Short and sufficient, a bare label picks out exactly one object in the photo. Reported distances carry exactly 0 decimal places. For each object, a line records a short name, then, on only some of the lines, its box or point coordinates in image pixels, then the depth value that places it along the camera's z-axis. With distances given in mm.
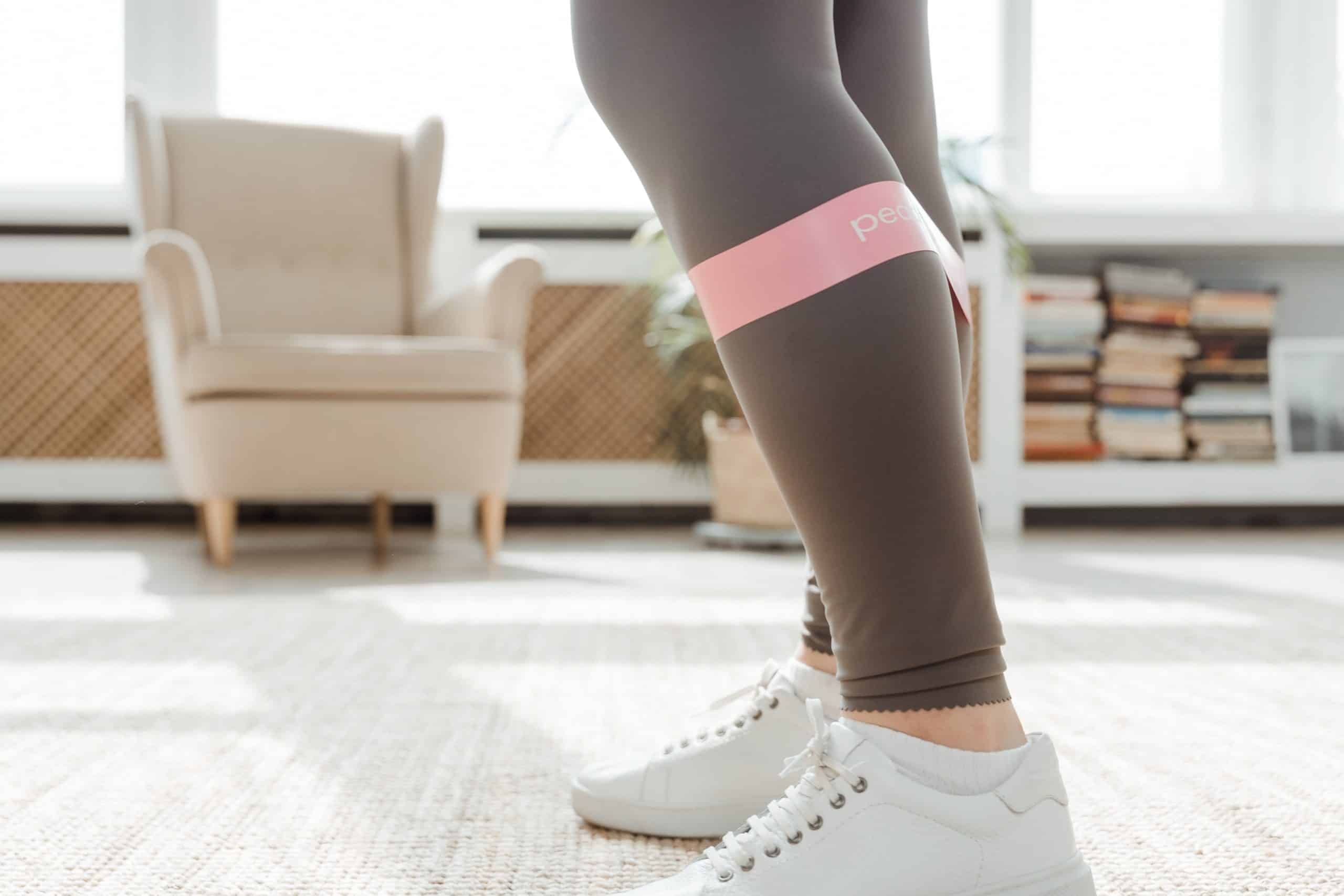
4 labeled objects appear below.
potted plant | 2484
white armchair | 2029
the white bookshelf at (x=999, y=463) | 2926
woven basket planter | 2469
